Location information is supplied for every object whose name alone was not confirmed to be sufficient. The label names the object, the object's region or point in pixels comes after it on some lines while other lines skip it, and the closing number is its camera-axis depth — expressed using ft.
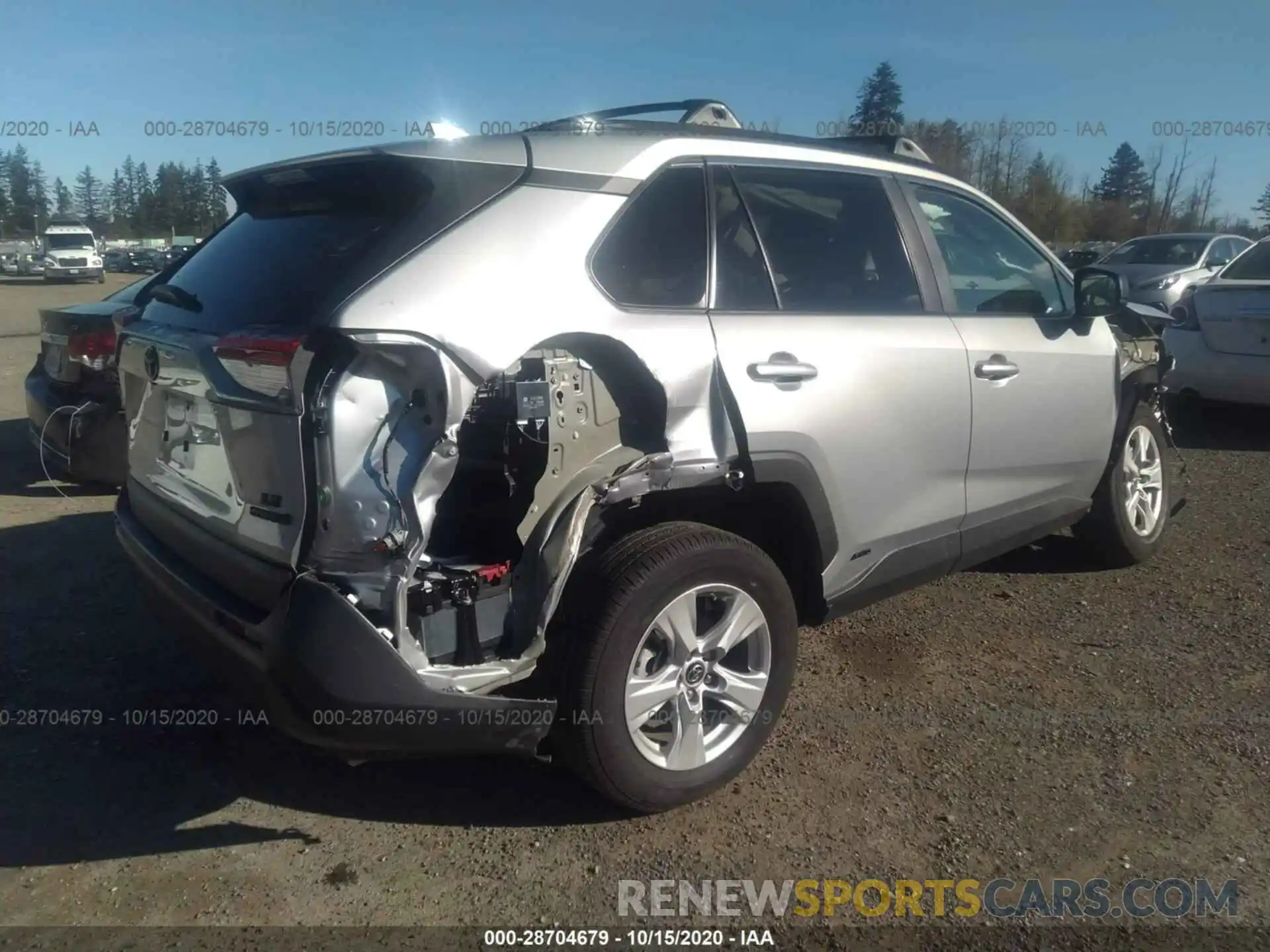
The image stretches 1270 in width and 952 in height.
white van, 118.73
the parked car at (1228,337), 24.04
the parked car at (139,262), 158.81
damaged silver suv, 7.63
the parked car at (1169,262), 44.27
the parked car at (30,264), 140.26
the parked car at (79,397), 17.53
